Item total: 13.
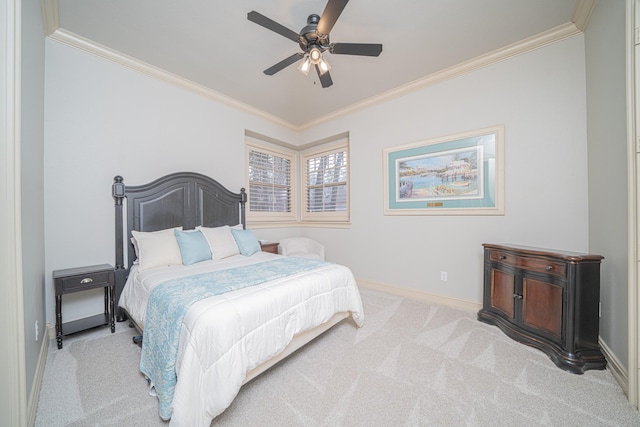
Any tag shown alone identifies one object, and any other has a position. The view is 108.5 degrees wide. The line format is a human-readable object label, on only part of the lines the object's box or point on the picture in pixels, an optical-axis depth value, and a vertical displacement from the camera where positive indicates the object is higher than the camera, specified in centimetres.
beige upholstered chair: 393 -62
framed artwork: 265 +47
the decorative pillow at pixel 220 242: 284 -38
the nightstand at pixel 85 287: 203 -68
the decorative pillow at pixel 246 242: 307 -40
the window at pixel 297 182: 425 +60
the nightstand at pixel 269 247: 367 -56
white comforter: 122 -76
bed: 127 -61
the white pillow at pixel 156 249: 234 -39
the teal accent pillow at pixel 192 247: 251 -39
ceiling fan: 170 +142
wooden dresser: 177 -78
